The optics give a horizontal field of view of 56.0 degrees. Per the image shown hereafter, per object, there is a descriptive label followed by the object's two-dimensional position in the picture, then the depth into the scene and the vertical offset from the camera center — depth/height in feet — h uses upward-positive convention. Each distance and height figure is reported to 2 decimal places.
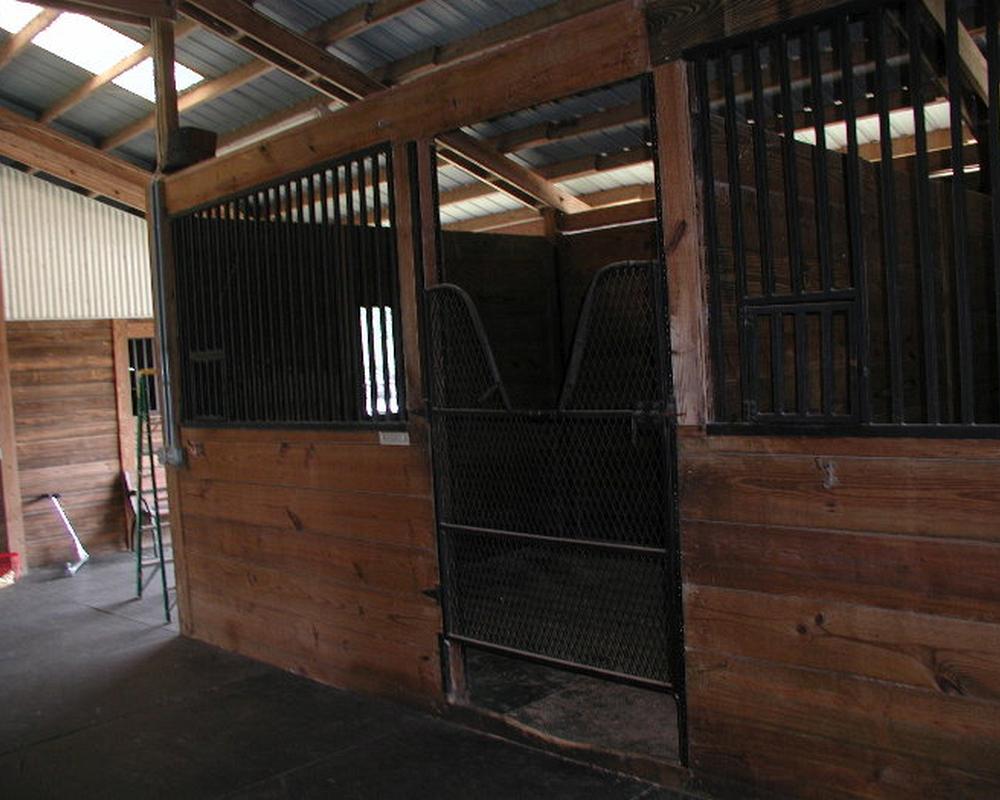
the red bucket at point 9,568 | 19.02 -3.30
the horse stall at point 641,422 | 6.25 -0.43
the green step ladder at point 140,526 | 16.04 -2.45
